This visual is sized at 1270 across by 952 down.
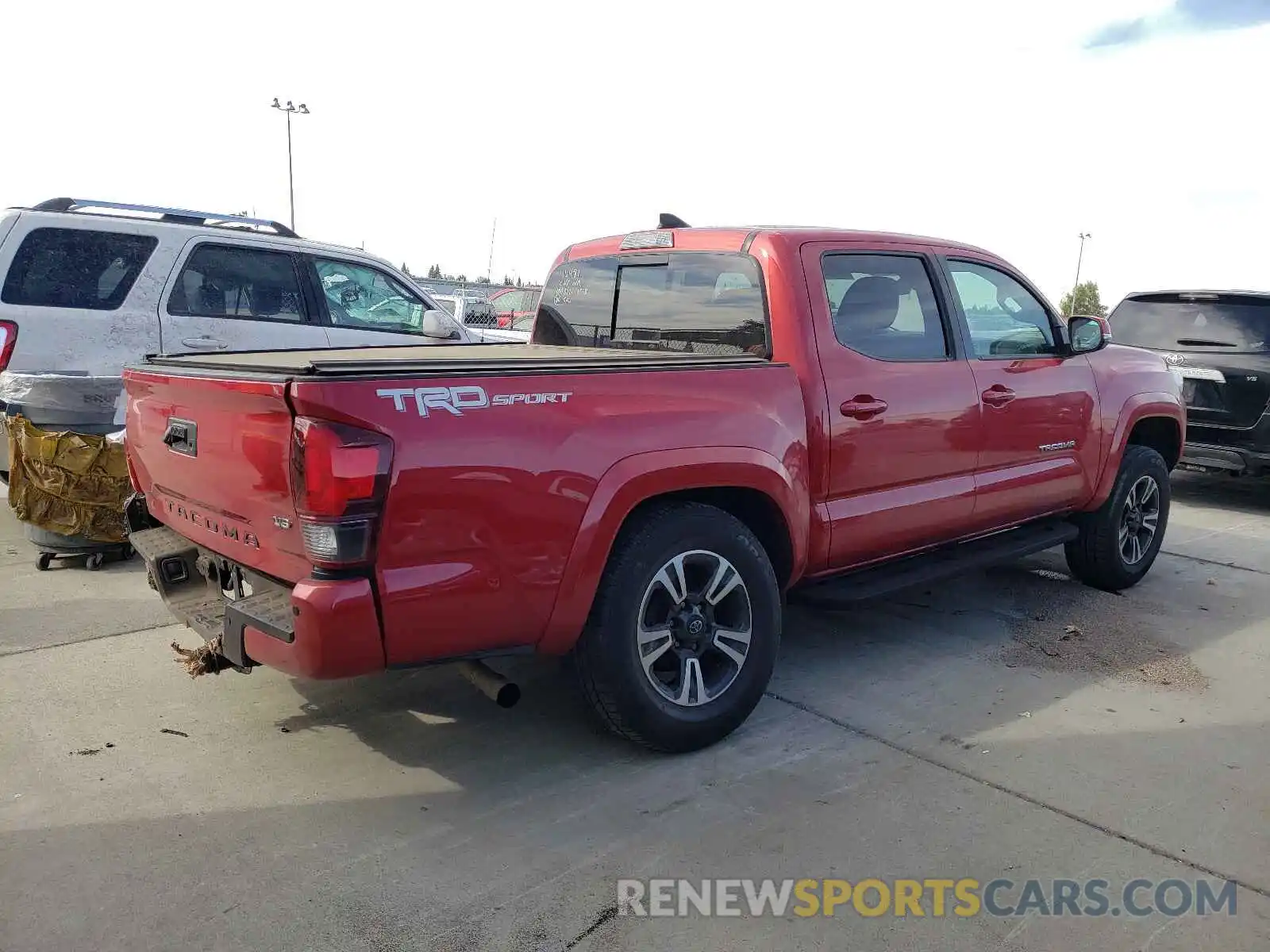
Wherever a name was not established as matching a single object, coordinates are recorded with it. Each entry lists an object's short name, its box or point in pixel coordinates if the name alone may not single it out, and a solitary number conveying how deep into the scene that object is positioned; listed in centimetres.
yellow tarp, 539
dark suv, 797
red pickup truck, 274
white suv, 585
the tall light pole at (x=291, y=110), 4444
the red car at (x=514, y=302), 1954
